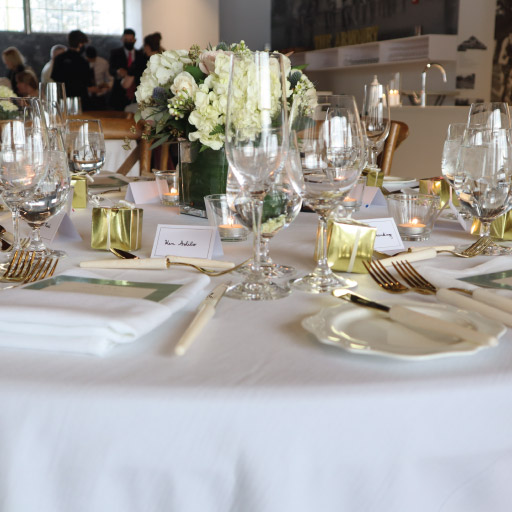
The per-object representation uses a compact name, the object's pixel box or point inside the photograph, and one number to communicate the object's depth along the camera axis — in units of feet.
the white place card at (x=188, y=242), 3.98
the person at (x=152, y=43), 27.27
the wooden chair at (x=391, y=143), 9.76
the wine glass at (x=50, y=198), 4.01
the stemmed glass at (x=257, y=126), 3.00
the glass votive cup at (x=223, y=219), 4.56
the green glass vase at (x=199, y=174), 5.34
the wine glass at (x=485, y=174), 3.93
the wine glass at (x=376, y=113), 6.91
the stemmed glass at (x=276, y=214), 3.63
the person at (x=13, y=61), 29.96
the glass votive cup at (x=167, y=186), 6.23
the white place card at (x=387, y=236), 4.19
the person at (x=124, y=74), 30.63
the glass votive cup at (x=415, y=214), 4.60
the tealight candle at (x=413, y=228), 4.61
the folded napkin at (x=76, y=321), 2.44
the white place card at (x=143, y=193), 6.24
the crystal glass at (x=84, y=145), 6.13
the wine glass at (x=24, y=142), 3.53
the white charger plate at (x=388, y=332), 2.32
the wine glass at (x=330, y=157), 3.40
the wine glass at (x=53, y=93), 8.89
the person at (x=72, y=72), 25.00
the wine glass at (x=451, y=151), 5.16
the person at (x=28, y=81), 20.61
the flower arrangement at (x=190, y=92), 4.92
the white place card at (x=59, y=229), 4.34
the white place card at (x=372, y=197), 6.08
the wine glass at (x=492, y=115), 5.38
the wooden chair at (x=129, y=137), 10.11
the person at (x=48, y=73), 26.36
